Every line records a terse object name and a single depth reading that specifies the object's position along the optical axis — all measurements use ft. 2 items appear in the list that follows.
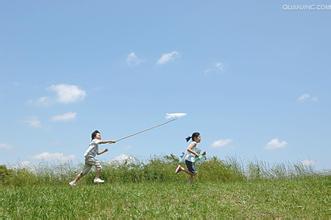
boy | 50.26
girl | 53.52
